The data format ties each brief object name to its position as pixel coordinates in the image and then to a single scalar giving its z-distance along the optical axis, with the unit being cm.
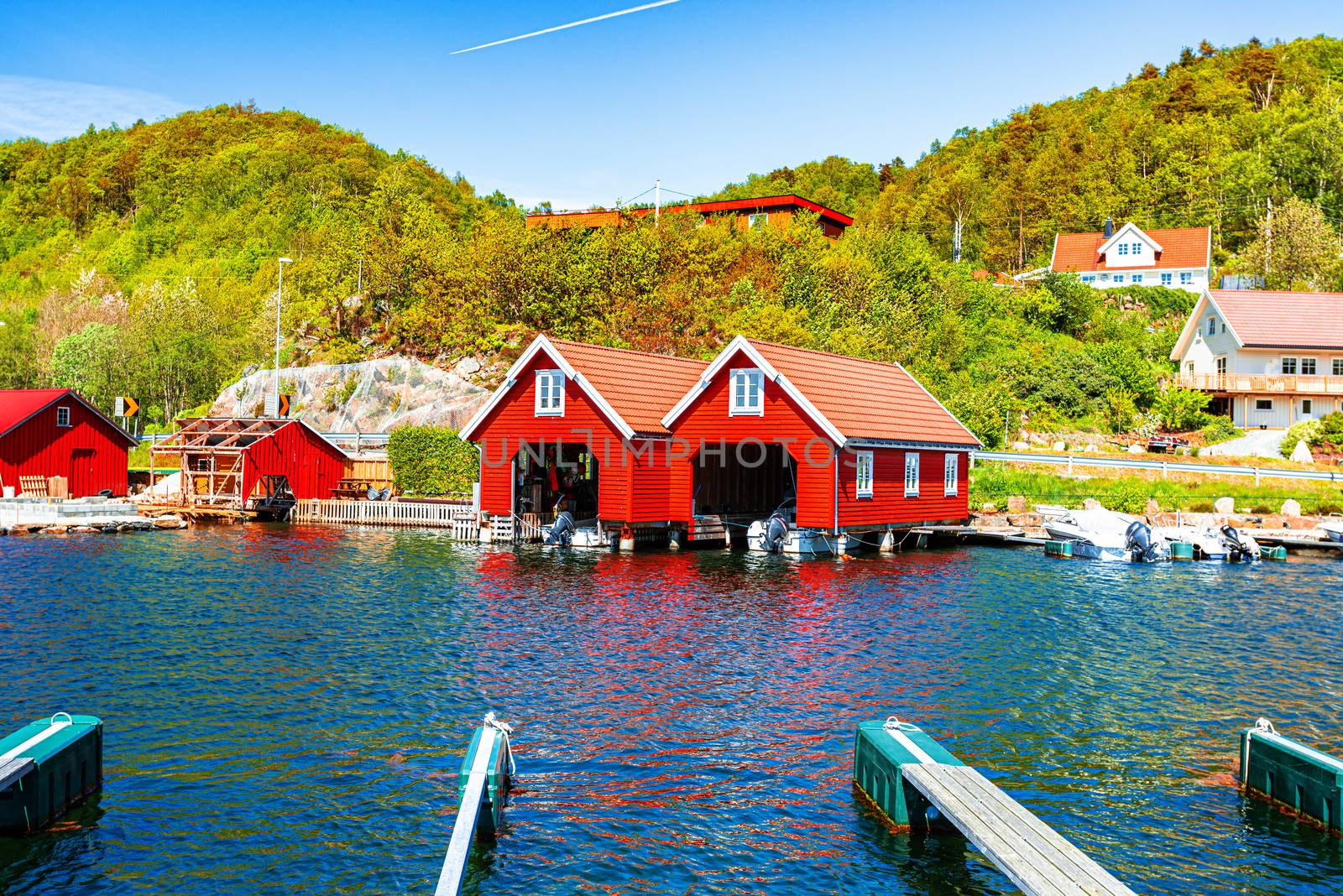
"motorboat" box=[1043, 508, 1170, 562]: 4466
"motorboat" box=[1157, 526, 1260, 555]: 4412
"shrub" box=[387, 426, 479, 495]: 6150
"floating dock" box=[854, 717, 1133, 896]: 1109
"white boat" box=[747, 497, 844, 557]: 4425
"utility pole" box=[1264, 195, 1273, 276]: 9012
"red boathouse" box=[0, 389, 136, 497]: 5716
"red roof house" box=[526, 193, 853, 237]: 11425
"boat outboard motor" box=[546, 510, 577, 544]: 4697
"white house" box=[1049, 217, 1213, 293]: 9556
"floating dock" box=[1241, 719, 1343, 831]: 1438
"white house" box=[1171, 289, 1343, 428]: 6869
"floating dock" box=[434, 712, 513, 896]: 1122
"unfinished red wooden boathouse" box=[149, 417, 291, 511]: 5834
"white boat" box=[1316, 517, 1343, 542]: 4638
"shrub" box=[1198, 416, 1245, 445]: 6544
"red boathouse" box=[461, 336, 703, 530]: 4491
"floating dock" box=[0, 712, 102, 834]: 1383
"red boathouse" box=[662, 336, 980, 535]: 4341
